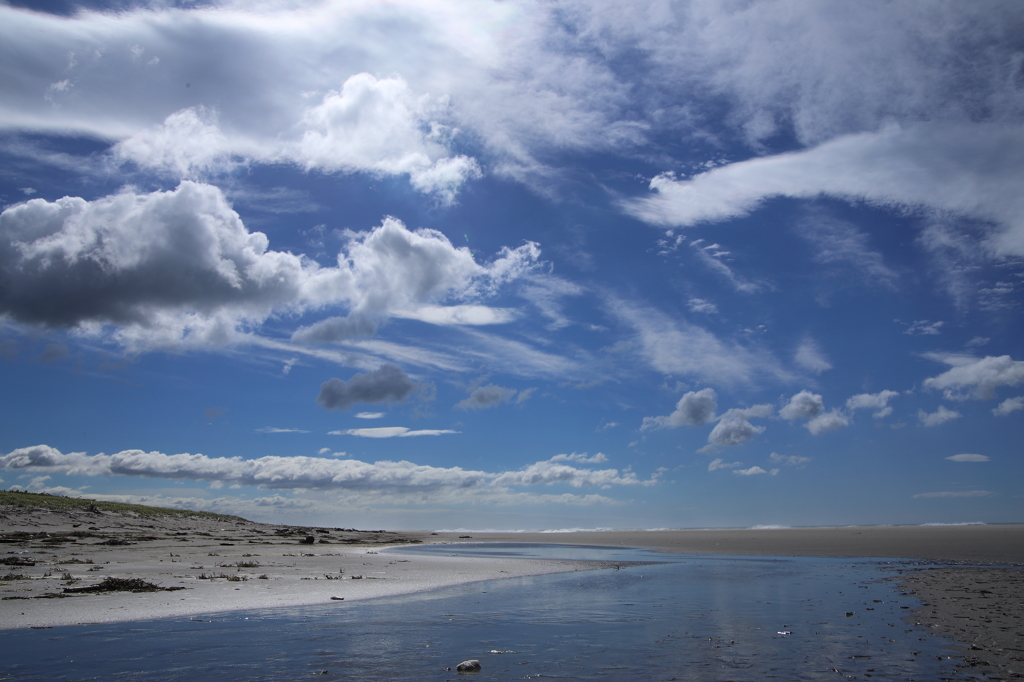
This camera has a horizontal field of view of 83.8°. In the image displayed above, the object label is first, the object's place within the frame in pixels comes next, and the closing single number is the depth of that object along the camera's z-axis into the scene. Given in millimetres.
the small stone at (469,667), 11359
